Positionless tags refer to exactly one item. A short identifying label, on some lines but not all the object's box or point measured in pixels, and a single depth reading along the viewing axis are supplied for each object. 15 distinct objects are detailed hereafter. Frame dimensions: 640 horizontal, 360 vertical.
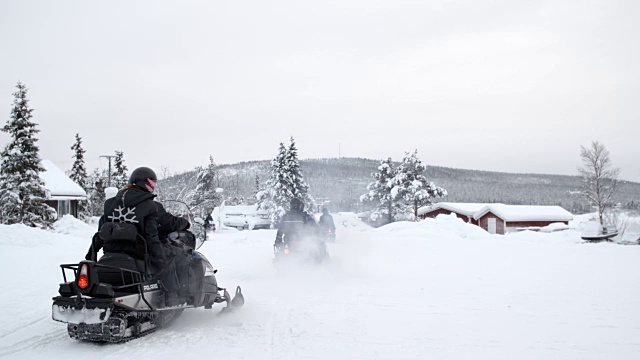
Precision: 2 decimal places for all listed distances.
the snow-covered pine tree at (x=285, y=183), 54.12
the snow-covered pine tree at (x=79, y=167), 55.50
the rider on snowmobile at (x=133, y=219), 5.52
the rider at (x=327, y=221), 17.25
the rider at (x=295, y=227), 11.34
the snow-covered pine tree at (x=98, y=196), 65.49
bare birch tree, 48.41
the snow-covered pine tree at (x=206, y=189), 67.88
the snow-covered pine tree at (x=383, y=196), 56.31
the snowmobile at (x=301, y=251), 11.19
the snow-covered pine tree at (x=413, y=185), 54.22
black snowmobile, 5.07
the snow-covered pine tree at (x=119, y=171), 60.28
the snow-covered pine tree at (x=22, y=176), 27.73
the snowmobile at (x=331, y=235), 15.97
